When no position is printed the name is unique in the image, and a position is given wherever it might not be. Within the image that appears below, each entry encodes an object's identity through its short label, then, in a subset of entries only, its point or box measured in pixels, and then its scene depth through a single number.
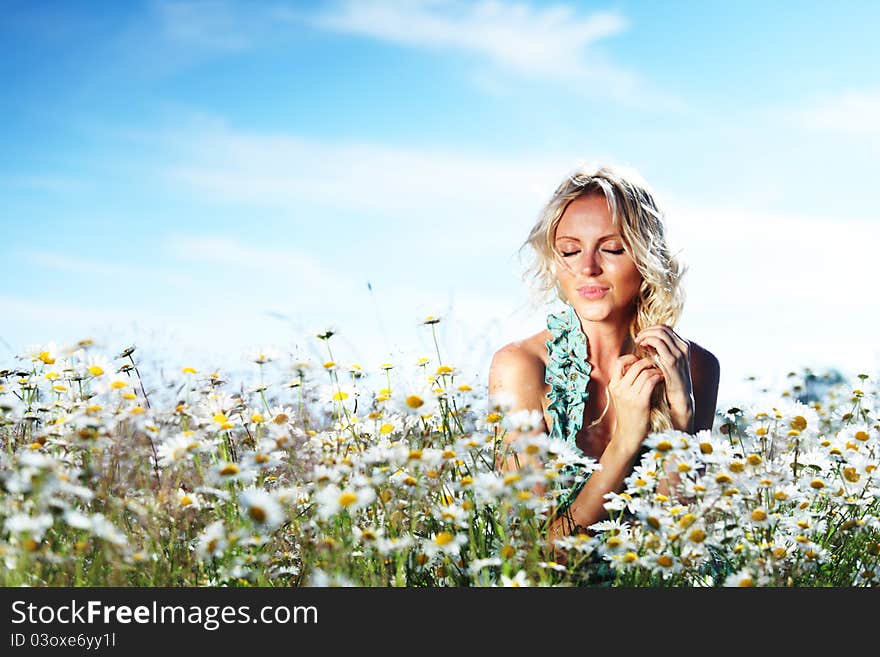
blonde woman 3.57
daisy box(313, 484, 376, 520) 2.11
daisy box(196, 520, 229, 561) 2.13
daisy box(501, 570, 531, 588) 2.15
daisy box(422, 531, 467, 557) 2.20
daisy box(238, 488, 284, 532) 2.08
